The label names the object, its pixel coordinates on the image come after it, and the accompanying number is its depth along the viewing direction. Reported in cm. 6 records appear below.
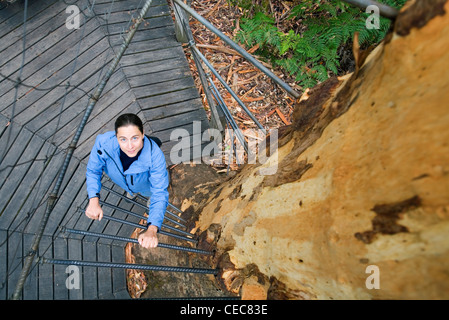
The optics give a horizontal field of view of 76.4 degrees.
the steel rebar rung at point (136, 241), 188
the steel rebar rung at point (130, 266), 161
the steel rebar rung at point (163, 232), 214
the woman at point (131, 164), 206
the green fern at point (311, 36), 392
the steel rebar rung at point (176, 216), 264
